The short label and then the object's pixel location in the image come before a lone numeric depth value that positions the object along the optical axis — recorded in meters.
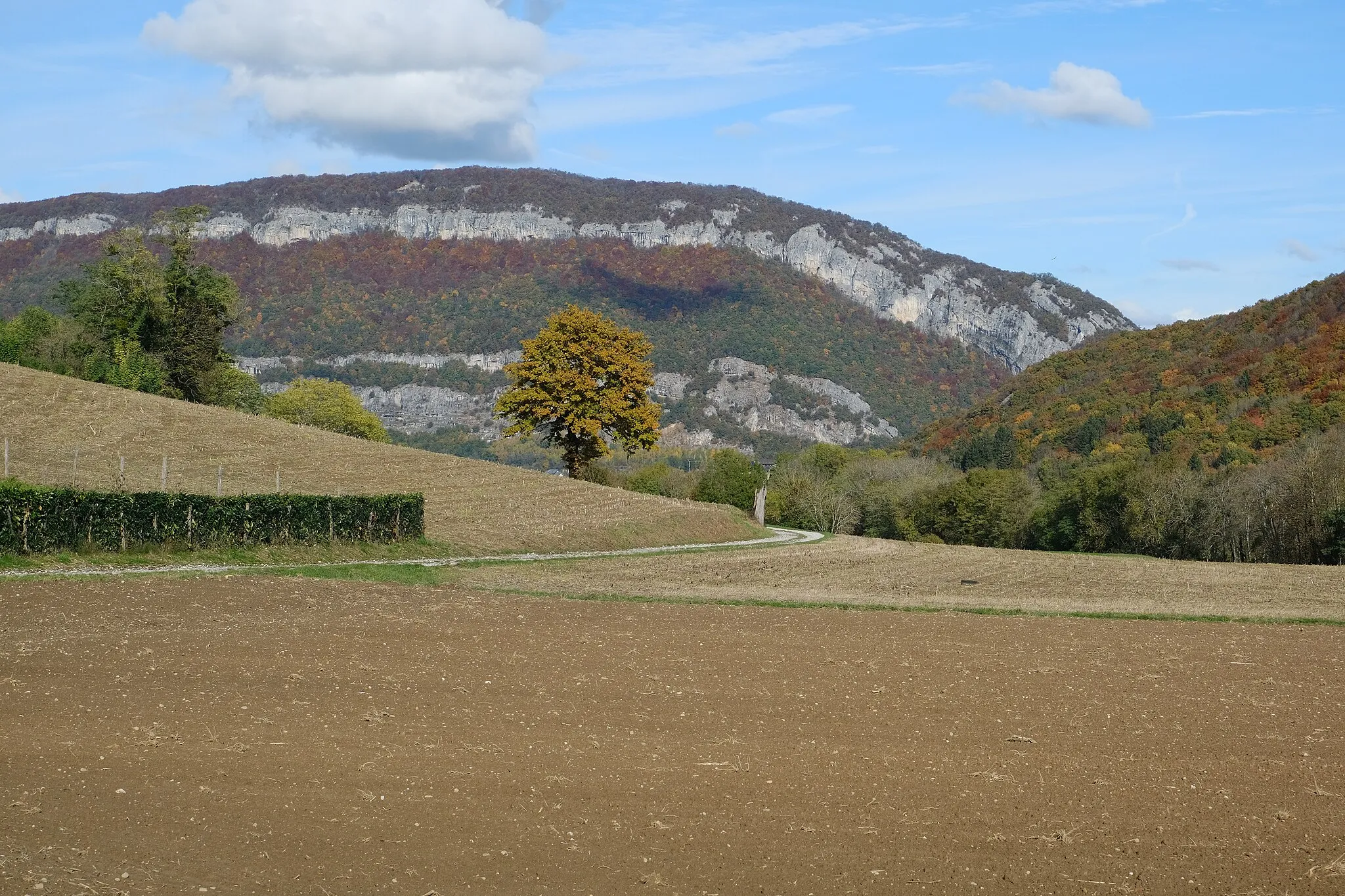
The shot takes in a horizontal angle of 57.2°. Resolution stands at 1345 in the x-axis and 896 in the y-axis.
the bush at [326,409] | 111.19
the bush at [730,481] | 100.38
